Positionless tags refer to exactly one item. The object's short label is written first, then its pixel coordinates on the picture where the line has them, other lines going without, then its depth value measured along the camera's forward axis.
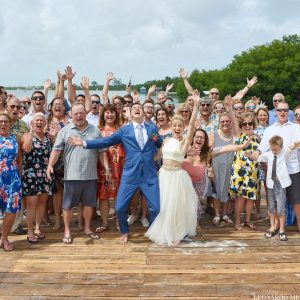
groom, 5.12
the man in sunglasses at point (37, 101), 6.07
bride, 5.08
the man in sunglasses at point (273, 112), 6.59
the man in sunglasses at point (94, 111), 6.78
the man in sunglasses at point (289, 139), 5.29
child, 5.18
